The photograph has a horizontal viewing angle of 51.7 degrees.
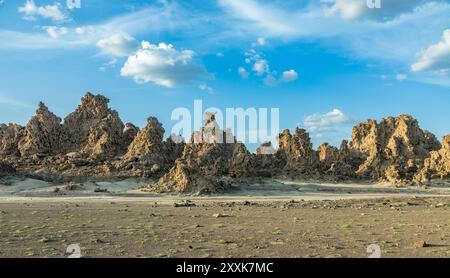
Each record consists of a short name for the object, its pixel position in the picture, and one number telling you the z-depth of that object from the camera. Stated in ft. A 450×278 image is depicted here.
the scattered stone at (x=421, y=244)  49.60
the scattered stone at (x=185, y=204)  106.07
